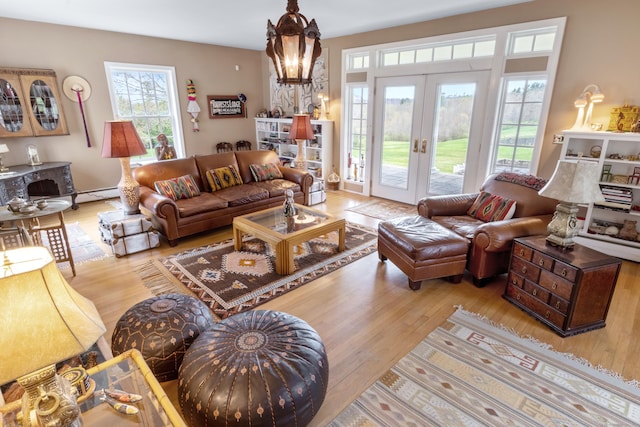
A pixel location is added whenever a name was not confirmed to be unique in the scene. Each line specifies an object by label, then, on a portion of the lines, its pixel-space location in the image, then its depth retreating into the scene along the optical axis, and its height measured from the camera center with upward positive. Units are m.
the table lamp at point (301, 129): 5.59 -0.16
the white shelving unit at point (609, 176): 3.45 -0.60
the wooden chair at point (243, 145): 7.29 -0.56
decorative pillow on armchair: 3.28 -0.88
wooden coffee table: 3.21 -1.10
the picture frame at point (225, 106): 6.75 +0.25
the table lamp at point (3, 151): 4.38 -0.42
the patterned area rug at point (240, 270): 2.93 -1.48
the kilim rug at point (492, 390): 1.79 -1.54
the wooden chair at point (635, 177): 3.44 -0.58
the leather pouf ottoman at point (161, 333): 1.84 -1.18
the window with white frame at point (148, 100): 5.66 +0.32
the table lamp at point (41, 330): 0.85 -0.55
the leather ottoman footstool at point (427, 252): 2.88 -1.14
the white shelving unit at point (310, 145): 6.13 -0.52
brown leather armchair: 2.86 -0.93
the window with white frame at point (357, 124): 5.82 -0.09
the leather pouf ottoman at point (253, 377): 1.46 -1.16
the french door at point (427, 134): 4.64 -0.22
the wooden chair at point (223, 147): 6.96 -0.57
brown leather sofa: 3.87 -0.97
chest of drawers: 2.29 -1.16
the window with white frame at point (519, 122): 4.05 -0.04
